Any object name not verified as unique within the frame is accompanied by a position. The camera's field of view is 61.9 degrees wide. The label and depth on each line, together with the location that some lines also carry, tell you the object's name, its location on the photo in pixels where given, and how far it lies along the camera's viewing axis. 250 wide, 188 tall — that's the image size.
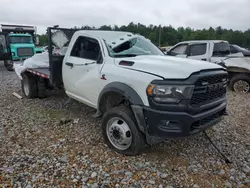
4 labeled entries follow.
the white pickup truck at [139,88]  2.81
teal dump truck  14.12
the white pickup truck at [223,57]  7.64
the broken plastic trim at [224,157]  3.24
